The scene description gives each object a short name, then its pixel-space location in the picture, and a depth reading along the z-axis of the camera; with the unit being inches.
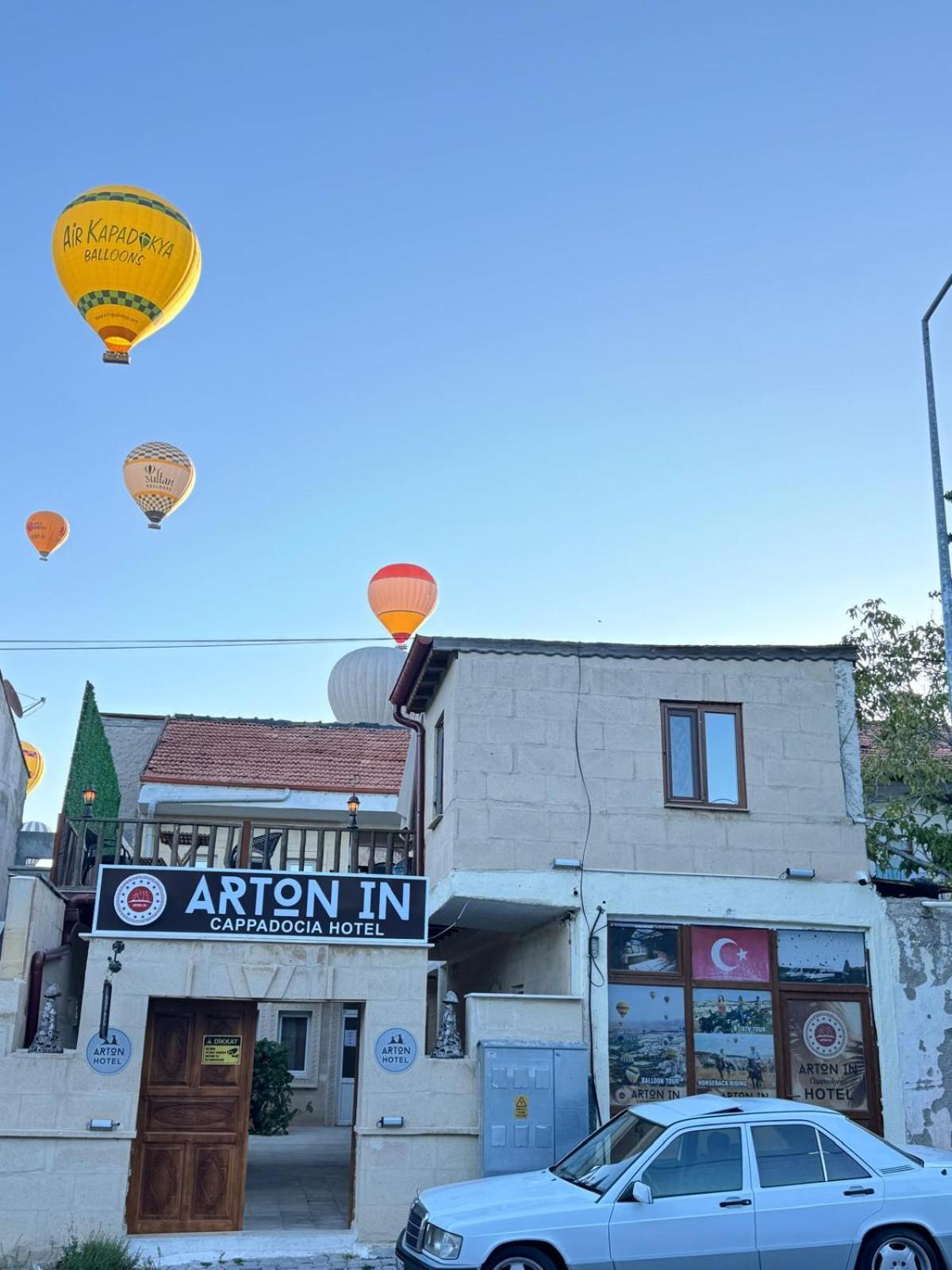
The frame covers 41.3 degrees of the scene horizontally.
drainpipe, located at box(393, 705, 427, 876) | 669.9
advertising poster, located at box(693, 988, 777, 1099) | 561.9
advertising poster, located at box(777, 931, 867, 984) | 582.2
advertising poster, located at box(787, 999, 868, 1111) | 567.8
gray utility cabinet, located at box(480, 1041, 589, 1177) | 520.7
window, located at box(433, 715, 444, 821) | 646.5
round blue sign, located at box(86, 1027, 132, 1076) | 512.1
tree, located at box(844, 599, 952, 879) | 649.6
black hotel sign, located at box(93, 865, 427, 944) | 534.3
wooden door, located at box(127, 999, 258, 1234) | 522.0
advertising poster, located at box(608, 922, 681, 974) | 570.3
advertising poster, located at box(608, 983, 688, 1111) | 555.5
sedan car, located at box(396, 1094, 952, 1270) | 376.2
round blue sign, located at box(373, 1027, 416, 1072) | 536.7
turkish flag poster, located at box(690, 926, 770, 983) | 576.4
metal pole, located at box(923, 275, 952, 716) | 584.7
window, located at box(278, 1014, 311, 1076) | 1075.3
